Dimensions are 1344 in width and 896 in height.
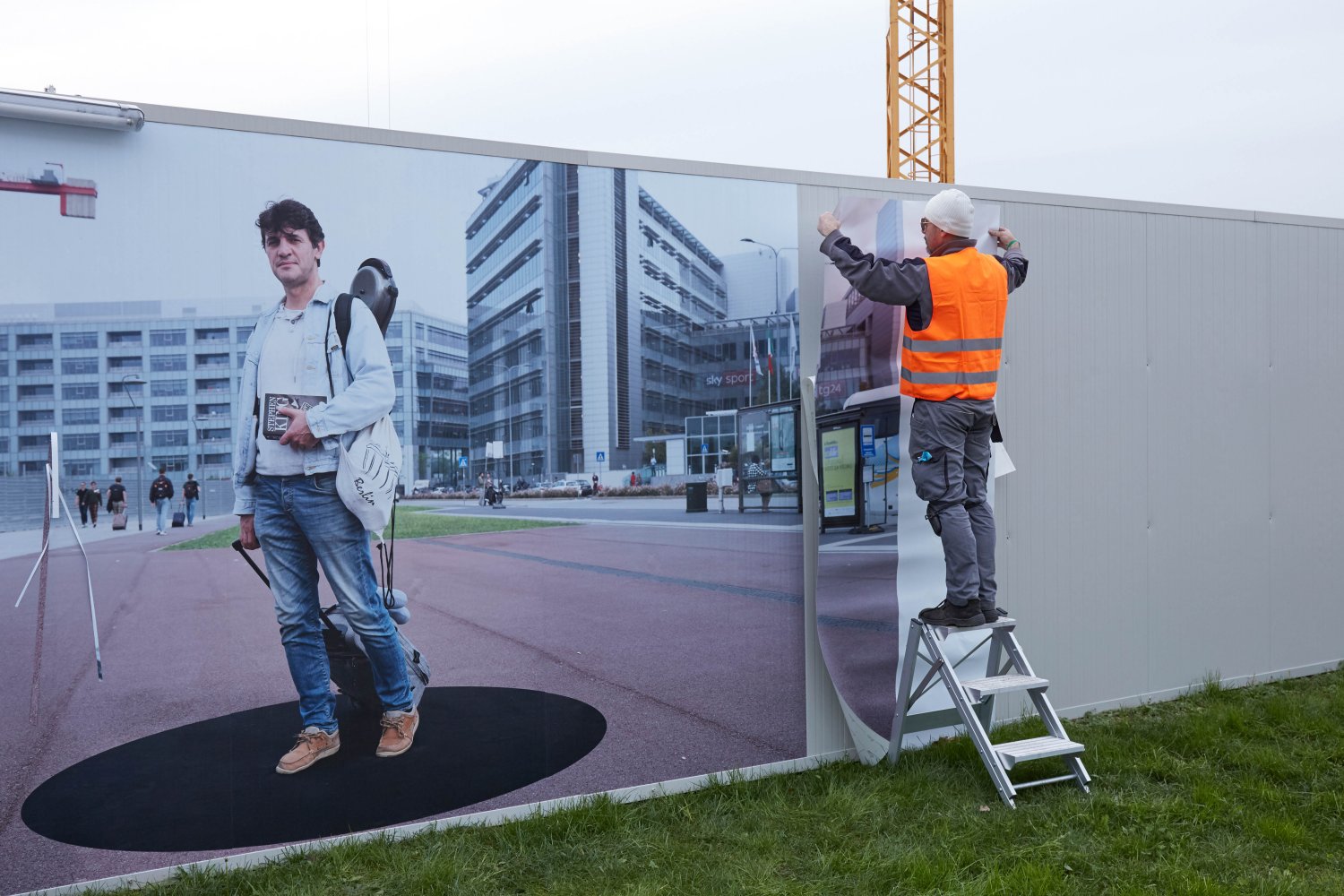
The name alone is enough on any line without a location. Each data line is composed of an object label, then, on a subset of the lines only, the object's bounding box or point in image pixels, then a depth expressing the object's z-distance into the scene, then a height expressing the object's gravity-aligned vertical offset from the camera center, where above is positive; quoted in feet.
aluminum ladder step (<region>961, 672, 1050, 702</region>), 13.78 -3.13
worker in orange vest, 14.19 +1.48
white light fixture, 11.39 +4.25
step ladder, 13.66 -3.38
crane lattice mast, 86.22 +32.59
